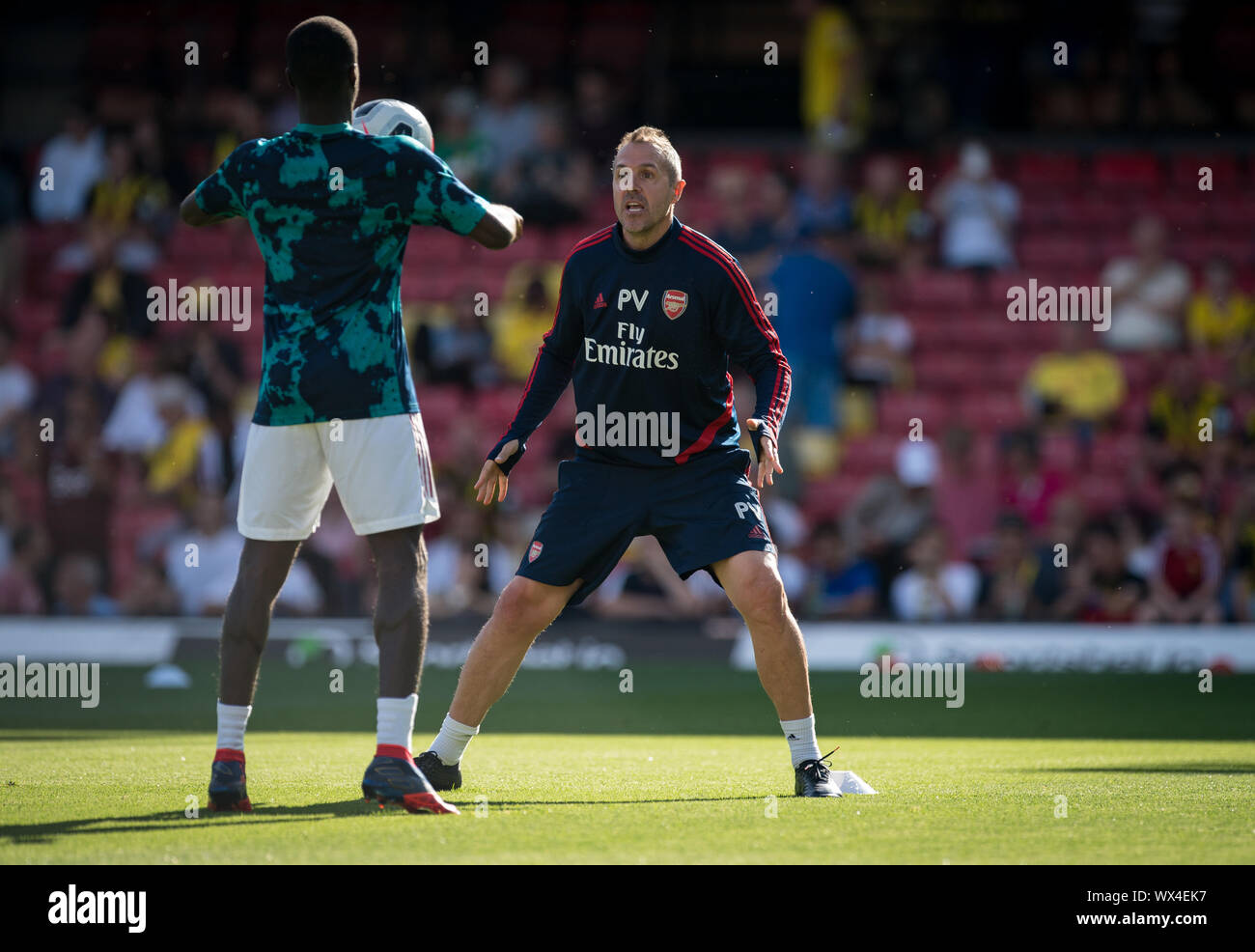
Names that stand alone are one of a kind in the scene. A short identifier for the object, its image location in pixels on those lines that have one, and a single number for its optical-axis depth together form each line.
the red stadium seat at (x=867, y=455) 16.52
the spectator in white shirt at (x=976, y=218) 17.77
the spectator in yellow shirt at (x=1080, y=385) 16.00
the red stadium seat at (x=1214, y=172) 18.80
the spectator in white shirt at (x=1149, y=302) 16.75
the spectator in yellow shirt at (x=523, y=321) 15.91
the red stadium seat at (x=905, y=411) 16.72
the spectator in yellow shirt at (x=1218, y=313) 16.62
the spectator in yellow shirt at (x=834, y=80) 18.33
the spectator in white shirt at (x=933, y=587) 13.71
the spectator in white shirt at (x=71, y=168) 18.11
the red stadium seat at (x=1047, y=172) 18.95
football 6.32
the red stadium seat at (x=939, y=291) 17.86
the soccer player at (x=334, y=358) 5.86
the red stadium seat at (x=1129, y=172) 18.88
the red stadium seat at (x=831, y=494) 16.17
